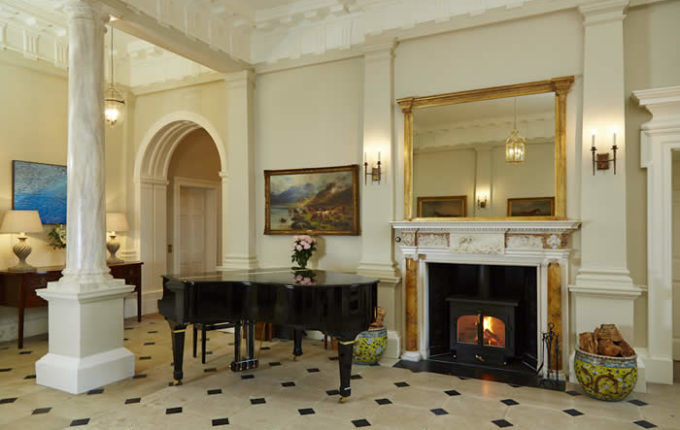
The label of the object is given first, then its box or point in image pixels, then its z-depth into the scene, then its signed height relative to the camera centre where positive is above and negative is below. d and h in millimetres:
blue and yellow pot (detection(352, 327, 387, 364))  4871 -1360
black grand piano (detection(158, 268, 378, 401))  3705 -722
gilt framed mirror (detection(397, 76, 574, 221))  4574 +696
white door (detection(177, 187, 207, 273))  8453 -243
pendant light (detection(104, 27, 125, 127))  5727 +1328
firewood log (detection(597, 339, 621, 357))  3848 -1086
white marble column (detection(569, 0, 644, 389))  4250 +248
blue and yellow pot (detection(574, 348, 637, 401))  3789 -1297
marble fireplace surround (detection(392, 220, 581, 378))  4484 -378
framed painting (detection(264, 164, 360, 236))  5691 +196
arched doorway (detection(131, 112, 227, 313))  7405 +313
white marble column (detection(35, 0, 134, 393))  4137 -338
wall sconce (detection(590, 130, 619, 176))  4262 +541
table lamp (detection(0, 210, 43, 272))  5562 -141
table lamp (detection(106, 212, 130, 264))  6883 -167
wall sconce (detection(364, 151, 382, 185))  5316 +509
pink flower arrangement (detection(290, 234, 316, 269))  5636 -386
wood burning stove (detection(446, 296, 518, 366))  4824 -1199
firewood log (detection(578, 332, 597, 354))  3947 -1076
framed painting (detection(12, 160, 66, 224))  5992 +343
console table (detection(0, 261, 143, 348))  5480 -853
